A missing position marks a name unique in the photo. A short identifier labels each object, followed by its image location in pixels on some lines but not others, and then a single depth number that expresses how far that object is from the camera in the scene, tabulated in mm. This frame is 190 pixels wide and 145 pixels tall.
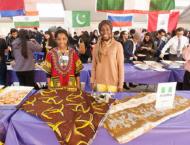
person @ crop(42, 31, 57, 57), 2253
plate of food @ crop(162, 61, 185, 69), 1983
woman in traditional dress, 1173
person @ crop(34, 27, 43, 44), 4343
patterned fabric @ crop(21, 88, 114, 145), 780
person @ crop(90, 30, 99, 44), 3585
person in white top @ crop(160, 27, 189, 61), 2219
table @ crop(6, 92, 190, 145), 811
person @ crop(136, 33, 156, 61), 2395
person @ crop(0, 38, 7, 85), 2016
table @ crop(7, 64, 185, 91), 1901
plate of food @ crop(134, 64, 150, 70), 1953
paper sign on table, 845
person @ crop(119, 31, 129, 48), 2571
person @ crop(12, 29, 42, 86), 1720
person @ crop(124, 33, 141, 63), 2314
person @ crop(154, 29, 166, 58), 2929
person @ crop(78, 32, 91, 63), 2459
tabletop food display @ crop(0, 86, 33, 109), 919
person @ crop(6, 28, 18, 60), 2342
